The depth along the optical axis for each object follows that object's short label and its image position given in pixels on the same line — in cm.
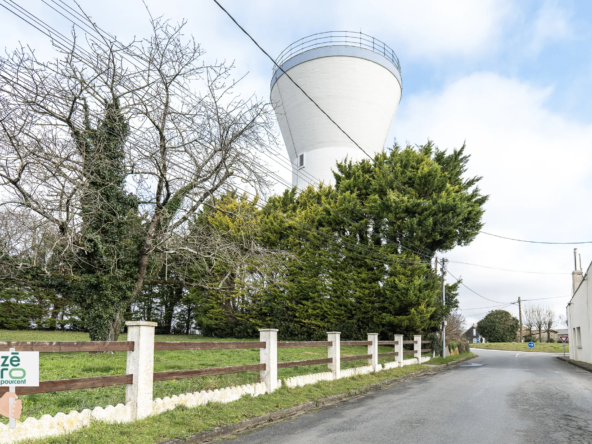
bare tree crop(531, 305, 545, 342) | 6519
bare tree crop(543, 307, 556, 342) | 6488
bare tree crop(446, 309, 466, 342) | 2550
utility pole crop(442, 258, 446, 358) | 2128
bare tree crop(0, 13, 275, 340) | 988
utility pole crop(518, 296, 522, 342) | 5201
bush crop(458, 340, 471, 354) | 2750
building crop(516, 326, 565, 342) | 5905
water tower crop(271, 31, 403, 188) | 2666
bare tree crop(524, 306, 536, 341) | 6594
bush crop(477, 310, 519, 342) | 5666
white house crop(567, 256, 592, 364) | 2091
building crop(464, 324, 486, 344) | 5603
